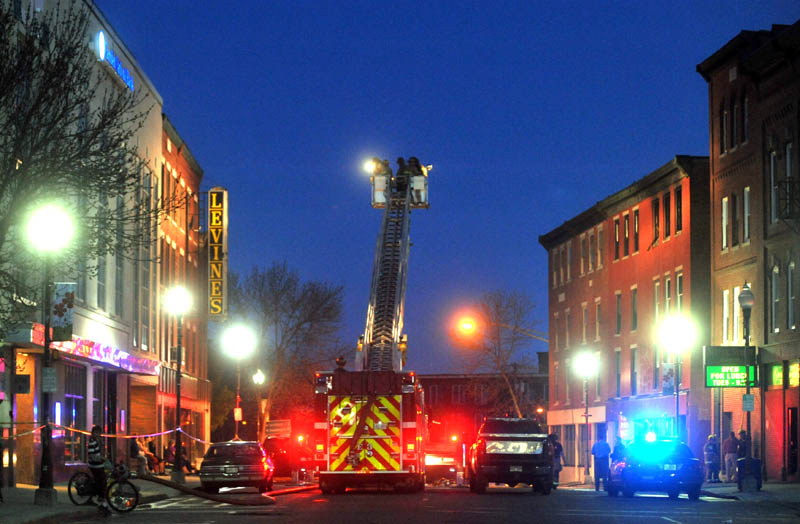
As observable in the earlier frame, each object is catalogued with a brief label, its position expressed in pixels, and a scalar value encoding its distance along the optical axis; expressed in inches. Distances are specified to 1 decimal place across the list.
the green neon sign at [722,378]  1804.9
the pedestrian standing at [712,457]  1882.4
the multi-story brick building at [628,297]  2220.7
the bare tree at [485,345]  3336.6
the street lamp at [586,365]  2396.9
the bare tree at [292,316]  3491.6
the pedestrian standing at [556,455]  1859.3
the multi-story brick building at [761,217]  1743.4
